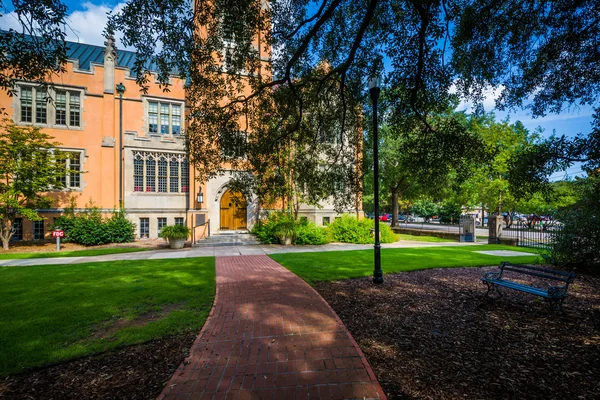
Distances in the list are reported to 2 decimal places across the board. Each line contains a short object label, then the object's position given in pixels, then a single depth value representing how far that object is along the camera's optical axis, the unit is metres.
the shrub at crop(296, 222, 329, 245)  16.25
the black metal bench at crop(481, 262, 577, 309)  4.82
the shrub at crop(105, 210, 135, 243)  16.81
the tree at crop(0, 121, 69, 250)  14.10
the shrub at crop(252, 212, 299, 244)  16.41
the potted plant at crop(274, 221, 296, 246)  16.17
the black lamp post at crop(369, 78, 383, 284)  6.93
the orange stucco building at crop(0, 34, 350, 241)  17.89
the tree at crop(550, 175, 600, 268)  8.73
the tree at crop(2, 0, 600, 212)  5.52
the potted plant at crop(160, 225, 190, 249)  14.23
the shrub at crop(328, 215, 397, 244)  17.11
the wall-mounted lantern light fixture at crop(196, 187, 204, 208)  17.75
